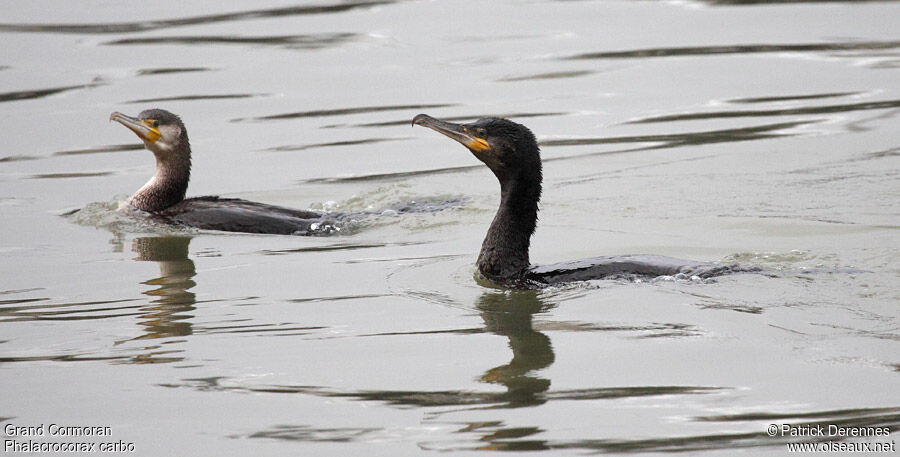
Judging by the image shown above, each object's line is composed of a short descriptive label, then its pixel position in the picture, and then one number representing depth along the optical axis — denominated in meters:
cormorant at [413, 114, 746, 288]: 16.62
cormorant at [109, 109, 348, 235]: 21.61
